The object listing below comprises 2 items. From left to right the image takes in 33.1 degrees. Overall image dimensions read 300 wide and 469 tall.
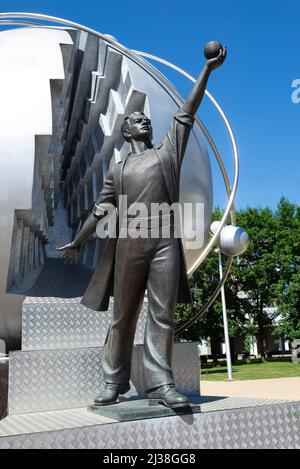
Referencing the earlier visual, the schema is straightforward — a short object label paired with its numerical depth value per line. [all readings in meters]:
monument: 4.35
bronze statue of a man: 4.60
